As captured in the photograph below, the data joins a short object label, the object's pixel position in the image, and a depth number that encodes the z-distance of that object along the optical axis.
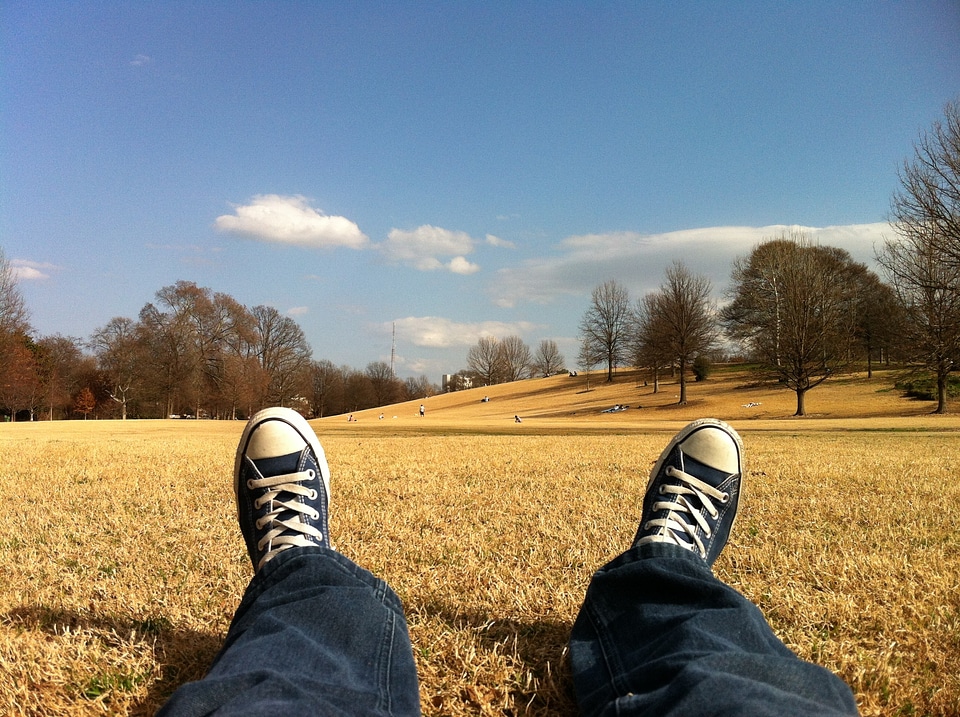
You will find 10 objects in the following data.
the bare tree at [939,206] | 21.02
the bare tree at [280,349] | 45.78
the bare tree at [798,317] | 30.72
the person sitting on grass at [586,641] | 1.23
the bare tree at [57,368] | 41.81
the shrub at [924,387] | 31.52
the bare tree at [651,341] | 39.03
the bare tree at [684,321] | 37.75
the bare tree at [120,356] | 40.56
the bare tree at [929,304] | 22.88
